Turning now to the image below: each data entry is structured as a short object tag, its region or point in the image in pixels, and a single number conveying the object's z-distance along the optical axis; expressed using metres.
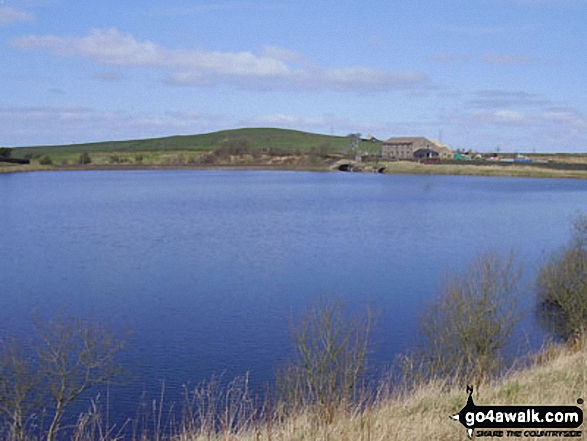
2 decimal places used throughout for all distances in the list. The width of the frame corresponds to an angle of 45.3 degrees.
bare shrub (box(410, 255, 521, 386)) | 13.92
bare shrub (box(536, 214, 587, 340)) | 17.81
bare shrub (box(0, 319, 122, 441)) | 11.76
